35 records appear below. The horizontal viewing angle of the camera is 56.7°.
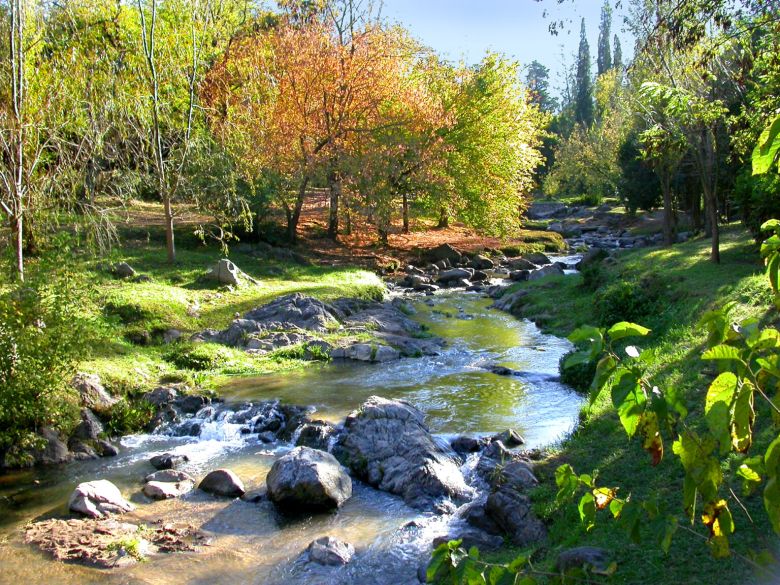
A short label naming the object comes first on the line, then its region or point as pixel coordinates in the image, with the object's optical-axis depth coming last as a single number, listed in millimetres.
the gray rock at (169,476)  9938
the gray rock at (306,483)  9039
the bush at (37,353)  10531
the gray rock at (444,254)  32469
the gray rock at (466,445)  10625
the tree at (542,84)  104688
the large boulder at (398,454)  9336
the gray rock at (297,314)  18156
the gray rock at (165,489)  9484
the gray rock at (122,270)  19828
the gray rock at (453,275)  28781
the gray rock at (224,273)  20891
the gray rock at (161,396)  13102
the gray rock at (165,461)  10594
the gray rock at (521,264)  31562
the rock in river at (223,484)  9570
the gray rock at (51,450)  10750
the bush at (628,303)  16359
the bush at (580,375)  13309
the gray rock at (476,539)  7484
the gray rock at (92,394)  12325
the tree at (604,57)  90131
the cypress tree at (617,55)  79438
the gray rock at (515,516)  7512
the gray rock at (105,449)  11219
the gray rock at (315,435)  11258
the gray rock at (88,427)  11555
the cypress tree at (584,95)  79375
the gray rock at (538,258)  33125
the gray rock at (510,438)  10641
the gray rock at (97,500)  8883
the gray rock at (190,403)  12938
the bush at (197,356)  15211
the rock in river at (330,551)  7617
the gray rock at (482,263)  32469
